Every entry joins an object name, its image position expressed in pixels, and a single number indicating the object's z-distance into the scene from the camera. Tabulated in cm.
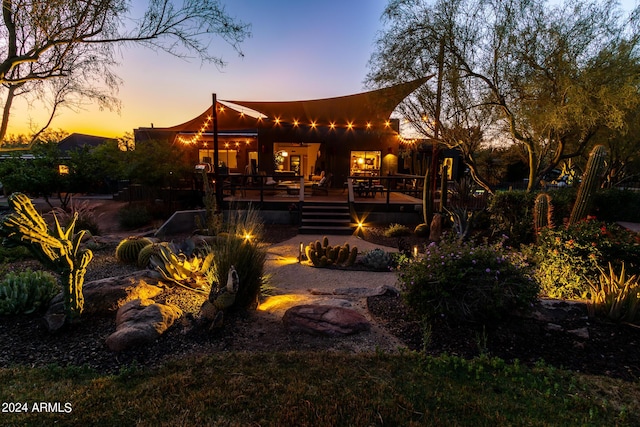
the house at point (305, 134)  1249
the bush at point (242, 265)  377
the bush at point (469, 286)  317
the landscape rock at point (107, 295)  328
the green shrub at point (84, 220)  844
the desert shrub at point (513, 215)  755
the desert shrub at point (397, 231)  934
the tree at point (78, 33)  574
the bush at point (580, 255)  420
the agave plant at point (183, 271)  443
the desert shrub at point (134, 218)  1029
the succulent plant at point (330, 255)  671
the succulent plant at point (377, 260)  657
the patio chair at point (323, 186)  1230
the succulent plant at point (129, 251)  609
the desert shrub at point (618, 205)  1138
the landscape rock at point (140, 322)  286
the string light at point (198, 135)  1412
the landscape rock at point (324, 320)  330
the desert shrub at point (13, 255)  618
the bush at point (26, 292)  349
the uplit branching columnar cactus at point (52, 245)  285
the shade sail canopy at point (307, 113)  1221
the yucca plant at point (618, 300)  324
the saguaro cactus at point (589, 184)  514
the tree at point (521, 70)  734
